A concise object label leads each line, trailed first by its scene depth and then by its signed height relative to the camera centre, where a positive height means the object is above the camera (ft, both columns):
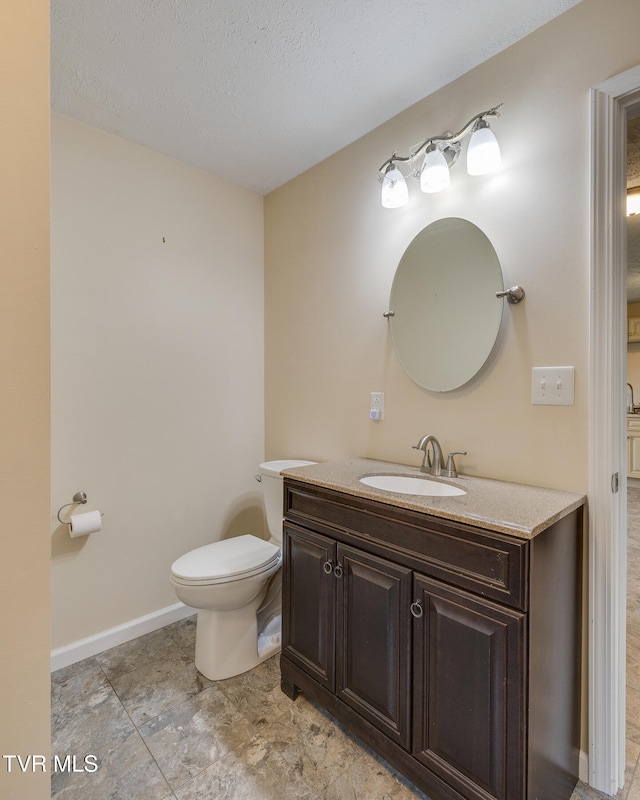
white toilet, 5.23 -2.69
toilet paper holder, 5.82 -1.46
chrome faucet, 5.04 -0.68
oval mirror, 4.80 +1.24
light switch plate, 4.17 +0.14
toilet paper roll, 5.63 -1.78
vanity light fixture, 4.53 +2.97
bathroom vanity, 3.14 -2.13
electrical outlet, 5.98 -0.11
